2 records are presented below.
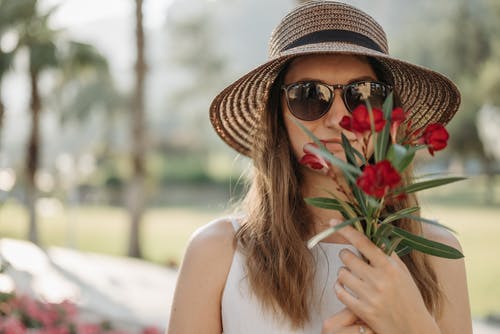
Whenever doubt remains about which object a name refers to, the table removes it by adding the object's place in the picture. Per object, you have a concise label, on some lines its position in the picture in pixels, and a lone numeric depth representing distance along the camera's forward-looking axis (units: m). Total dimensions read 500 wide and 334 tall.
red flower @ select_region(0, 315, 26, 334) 3.72
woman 1.85
